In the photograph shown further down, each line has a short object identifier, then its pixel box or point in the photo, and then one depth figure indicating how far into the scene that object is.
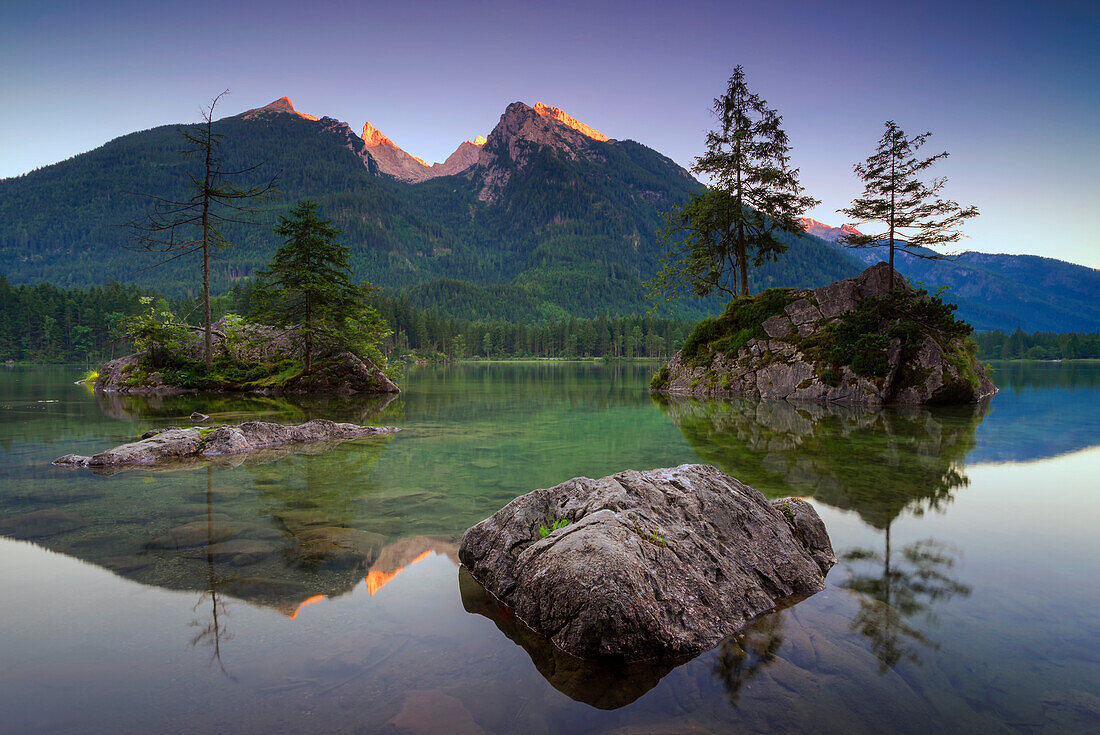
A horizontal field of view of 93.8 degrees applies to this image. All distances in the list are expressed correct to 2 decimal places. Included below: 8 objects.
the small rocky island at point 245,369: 31.25
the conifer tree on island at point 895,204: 29.94
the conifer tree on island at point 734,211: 35.06
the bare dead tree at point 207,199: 27.36
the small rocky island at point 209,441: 11.73
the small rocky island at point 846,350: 27.69
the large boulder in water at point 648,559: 4.58
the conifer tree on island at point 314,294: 29.92
